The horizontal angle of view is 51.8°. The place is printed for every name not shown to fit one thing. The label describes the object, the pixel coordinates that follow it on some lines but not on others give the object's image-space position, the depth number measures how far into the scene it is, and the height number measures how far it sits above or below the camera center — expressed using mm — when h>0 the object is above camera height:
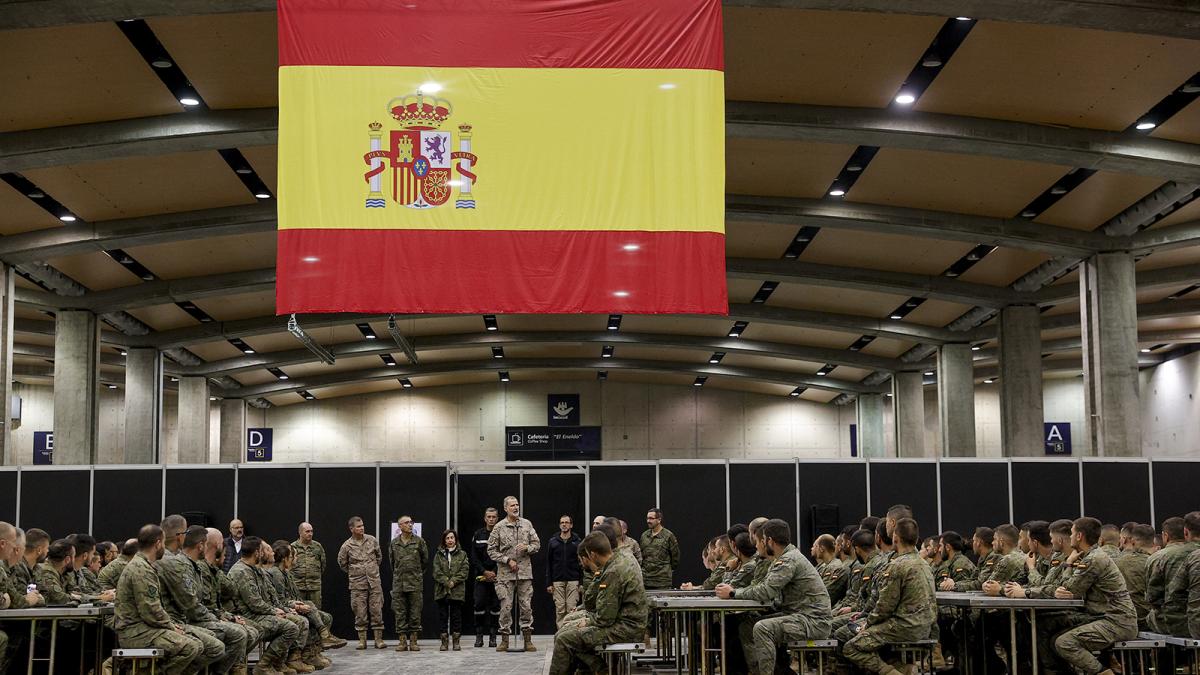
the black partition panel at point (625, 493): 18812 -530
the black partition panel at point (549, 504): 18969 -687
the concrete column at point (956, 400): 27656 +1201
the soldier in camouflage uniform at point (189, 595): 9453 -1005
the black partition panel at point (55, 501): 18656 -522
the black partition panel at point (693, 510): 18719 -799
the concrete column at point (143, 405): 27547 +1357
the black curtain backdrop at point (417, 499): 18672 -569
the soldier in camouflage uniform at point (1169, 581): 9594 -1048
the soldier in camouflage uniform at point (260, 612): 11508 -1409
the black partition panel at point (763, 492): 18781 -545
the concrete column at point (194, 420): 31641 +1168
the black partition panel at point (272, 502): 18688 -584
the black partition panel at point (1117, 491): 18516 -614
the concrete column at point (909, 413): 31797 +1056
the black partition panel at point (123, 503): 18672 -558
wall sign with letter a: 36031 +358
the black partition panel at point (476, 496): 18750 -544
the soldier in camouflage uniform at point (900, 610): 8922 -1135
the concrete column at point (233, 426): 36750 +1131
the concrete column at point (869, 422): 36938 +957
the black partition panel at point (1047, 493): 18625 -626
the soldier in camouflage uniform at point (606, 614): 8930 -1122
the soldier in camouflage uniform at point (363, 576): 16516 -1518
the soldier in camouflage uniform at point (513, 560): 15977 -1295
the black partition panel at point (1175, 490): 18500 -609
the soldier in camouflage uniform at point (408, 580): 16484 -1582
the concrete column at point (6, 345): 19859 +1982
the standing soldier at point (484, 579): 16469 -1589
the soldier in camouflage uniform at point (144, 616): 9086 -1103
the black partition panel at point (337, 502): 18594 -600
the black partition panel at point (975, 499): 18734 -704
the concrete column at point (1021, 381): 24328 +1380
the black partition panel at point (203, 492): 18766 -413
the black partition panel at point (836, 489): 18797 -515
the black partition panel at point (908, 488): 18797 -524
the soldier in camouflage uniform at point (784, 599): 9383 -1110
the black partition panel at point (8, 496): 18609 -428
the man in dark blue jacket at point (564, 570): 15969 -1432
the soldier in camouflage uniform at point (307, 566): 15500 -1293
